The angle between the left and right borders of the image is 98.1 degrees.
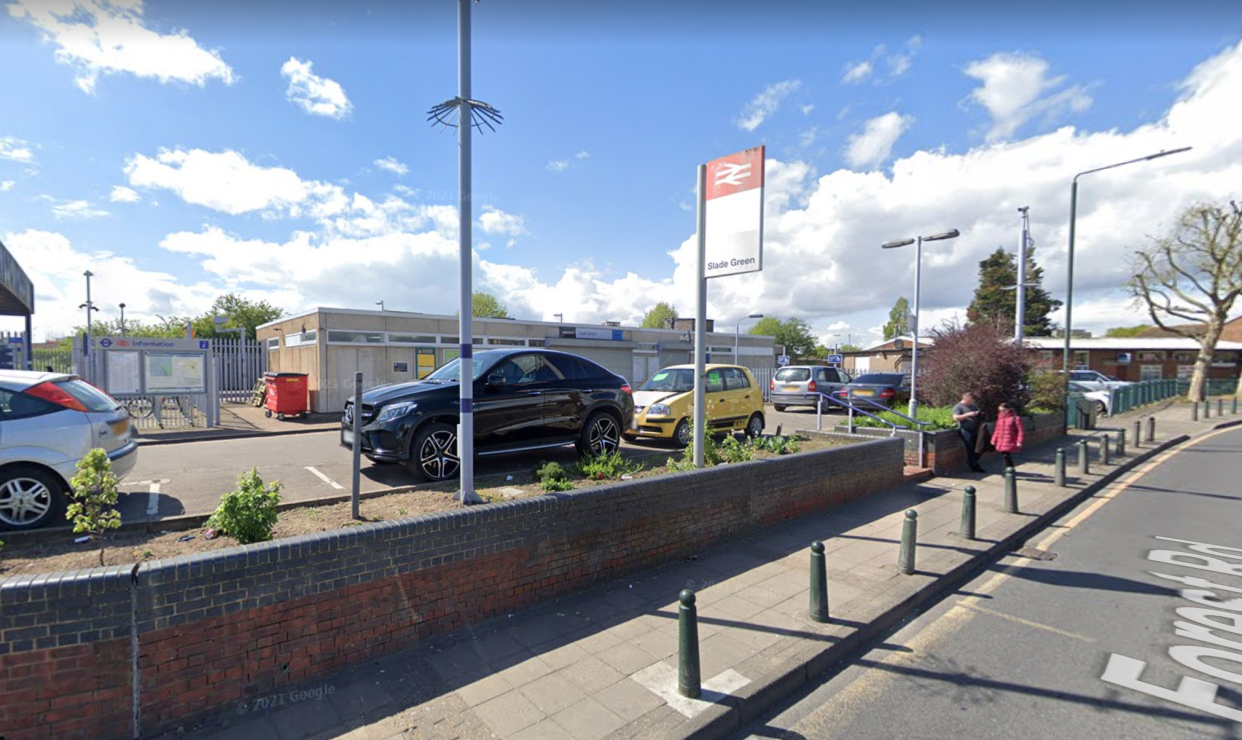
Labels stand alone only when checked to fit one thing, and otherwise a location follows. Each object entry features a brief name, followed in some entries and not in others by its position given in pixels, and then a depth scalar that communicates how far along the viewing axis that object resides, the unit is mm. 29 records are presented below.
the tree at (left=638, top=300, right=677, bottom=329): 89112
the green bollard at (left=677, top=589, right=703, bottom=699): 3117
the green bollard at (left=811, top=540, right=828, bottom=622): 4051
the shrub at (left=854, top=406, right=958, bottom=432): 10492
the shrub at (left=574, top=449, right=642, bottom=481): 6074
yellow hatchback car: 9773
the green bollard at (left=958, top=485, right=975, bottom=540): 6254
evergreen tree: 46062
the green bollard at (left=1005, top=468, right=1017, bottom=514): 7492
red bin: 15148
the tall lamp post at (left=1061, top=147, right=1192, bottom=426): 15300
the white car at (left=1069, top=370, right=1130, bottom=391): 25597
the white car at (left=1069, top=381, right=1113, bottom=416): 22219
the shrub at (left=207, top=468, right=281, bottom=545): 3791
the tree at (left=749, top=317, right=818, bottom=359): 79125
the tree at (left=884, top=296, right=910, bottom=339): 81394
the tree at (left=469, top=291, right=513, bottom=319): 65625
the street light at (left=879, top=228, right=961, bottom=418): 11695
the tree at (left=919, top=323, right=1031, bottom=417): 11891
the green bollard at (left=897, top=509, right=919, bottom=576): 5152
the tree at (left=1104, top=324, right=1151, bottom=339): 80438
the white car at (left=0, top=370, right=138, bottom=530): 4566
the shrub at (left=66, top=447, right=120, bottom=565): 3301
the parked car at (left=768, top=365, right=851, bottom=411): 19594
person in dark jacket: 10102
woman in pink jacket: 9297
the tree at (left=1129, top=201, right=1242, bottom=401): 27453
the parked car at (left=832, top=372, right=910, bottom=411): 16578
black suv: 6090
